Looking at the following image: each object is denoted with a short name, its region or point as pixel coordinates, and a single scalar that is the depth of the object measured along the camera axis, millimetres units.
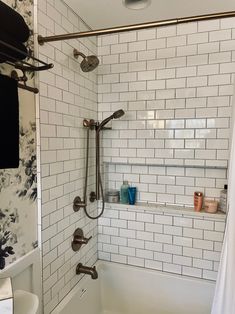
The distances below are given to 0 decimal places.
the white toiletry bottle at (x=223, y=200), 1866
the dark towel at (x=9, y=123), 1010
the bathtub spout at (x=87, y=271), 1857
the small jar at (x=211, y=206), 1897
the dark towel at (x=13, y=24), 990
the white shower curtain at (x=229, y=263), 1351
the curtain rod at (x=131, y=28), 1110
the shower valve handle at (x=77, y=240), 1820
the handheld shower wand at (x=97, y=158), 1877
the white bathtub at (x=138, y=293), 1925
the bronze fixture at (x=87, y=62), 1717
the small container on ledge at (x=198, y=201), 1930
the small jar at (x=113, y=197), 2180
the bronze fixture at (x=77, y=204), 1833
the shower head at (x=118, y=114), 1955
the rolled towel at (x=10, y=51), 1022
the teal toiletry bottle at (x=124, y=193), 2150
